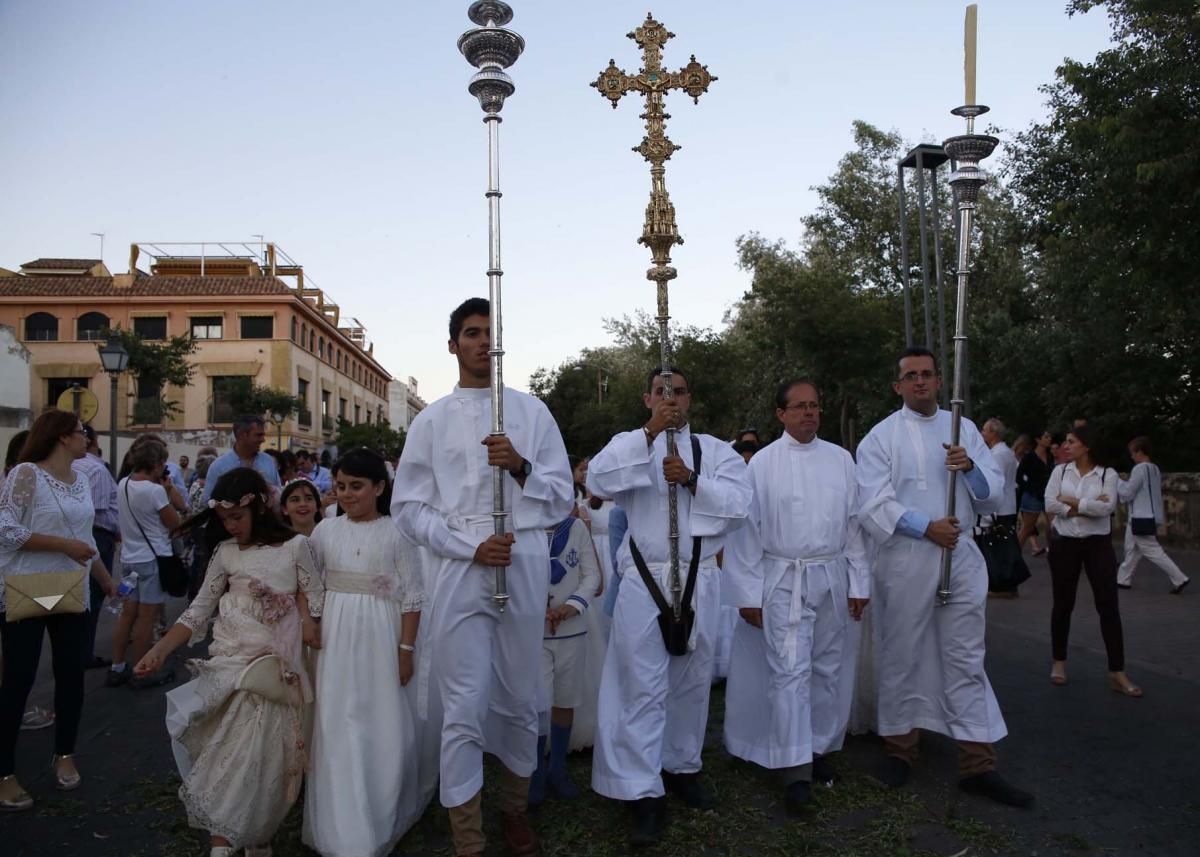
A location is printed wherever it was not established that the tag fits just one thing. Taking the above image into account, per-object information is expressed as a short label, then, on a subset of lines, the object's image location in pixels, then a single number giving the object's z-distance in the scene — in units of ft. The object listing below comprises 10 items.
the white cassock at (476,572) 13.11
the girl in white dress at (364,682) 13.43
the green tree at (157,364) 119.14
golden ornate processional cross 16.20
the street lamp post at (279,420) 134.72
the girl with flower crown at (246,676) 13.08
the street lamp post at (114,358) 49.32
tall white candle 15.46
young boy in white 16.12
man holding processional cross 14.57
